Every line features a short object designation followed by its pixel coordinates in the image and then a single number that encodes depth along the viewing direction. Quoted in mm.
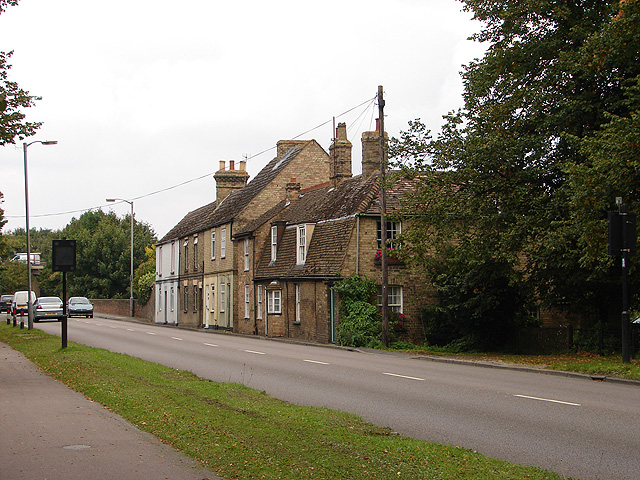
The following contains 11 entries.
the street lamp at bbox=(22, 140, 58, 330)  37341
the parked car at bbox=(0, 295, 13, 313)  76875
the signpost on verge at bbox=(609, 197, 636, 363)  18734
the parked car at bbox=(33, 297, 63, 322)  52281
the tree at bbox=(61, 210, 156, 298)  84625
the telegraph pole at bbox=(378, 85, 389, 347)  29141
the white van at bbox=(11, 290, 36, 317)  63125
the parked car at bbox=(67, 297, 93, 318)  59375
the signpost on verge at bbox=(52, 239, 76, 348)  22516
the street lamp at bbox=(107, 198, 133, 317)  69688
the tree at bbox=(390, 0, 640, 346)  23609
